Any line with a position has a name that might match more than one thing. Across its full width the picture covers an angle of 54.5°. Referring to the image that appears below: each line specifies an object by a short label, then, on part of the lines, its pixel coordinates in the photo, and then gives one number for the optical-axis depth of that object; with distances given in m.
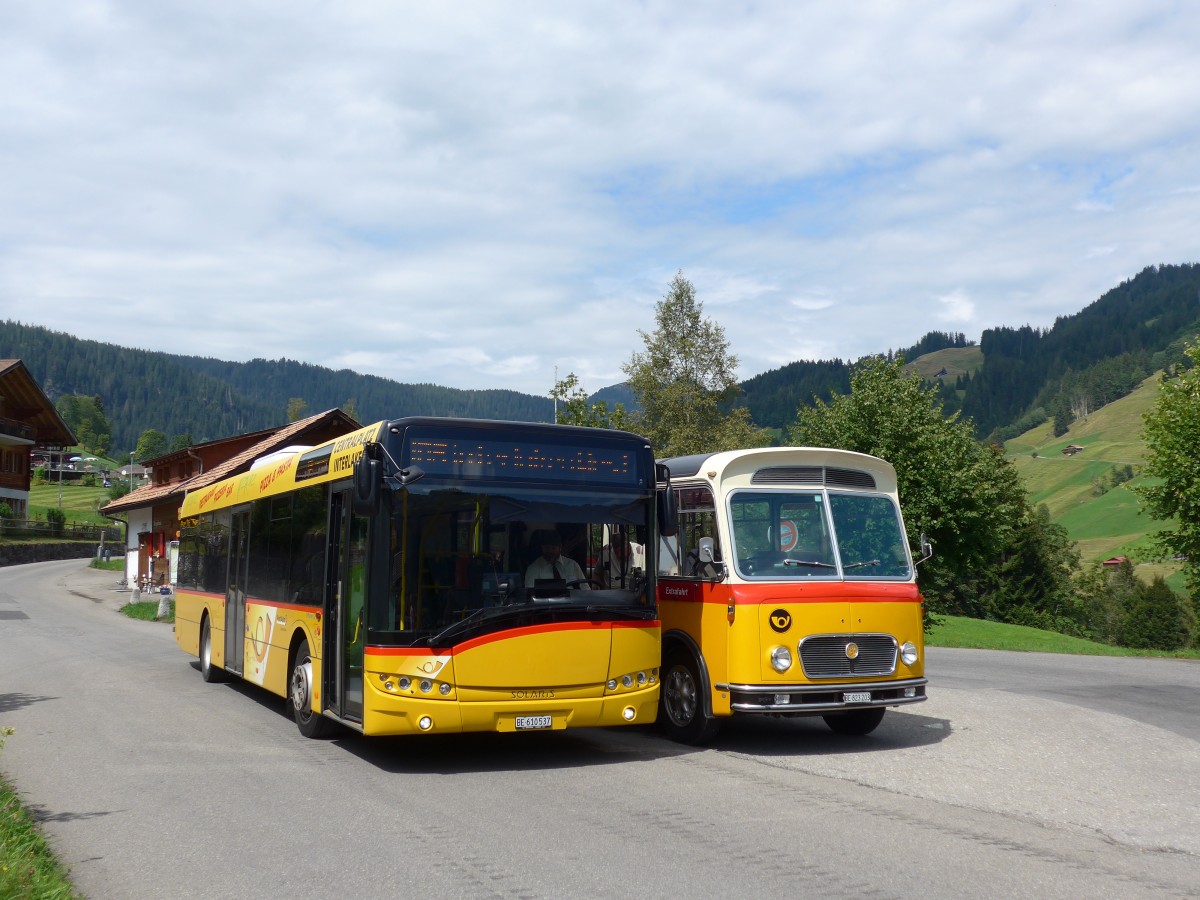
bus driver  9.77
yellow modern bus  9.37
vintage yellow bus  10.38
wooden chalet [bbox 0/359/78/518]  76.56
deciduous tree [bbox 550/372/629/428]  41.81
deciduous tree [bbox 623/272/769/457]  51.56
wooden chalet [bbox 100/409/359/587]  46.84
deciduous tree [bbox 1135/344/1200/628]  34.78
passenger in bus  10.15
